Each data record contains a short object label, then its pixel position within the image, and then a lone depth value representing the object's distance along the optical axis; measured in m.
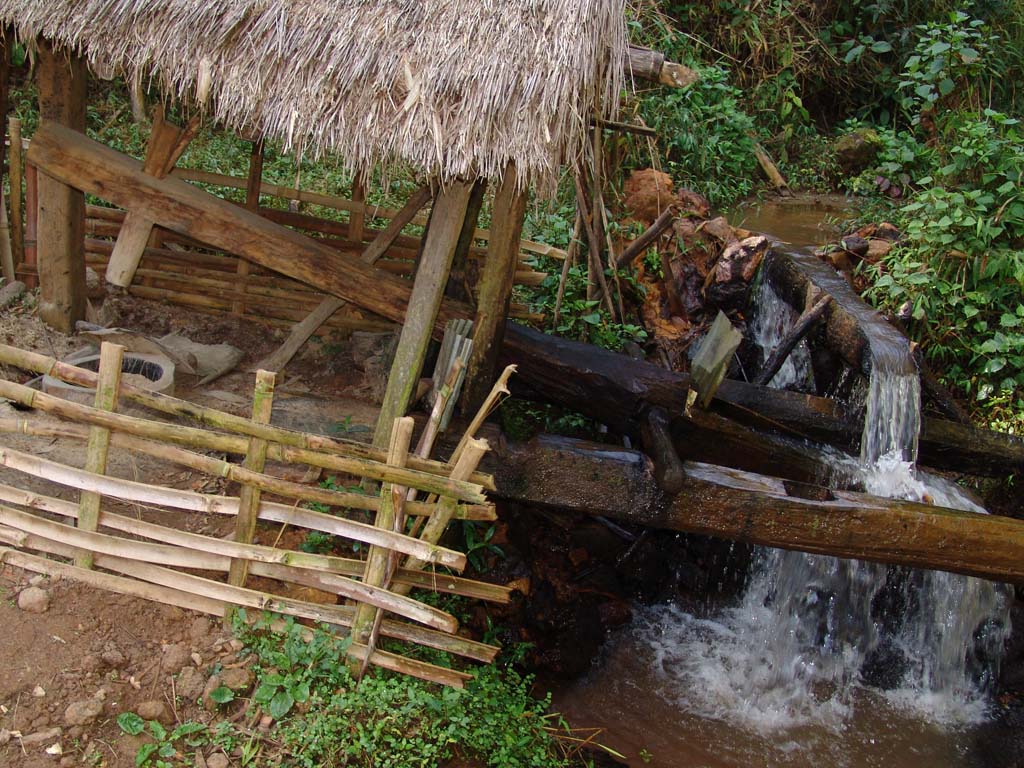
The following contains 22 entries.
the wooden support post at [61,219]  5.10
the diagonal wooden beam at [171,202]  4.85
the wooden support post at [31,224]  6.10
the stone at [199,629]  3.81
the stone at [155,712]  3.46
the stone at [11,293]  5.87
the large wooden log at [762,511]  4.48
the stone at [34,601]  3.71
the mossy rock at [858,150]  10.34
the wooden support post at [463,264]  5.46
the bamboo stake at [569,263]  6.63
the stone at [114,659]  3.60
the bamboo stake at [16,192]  6.22
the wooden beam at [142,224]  4.74
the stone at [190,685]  3.57
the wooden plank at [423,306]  4.41
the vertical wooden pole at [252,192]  5.99
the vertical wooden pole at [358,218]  6.48
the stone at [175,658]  3.66
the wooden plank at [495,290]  4.53
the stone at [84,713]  3.33
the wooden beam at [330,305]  5.59
